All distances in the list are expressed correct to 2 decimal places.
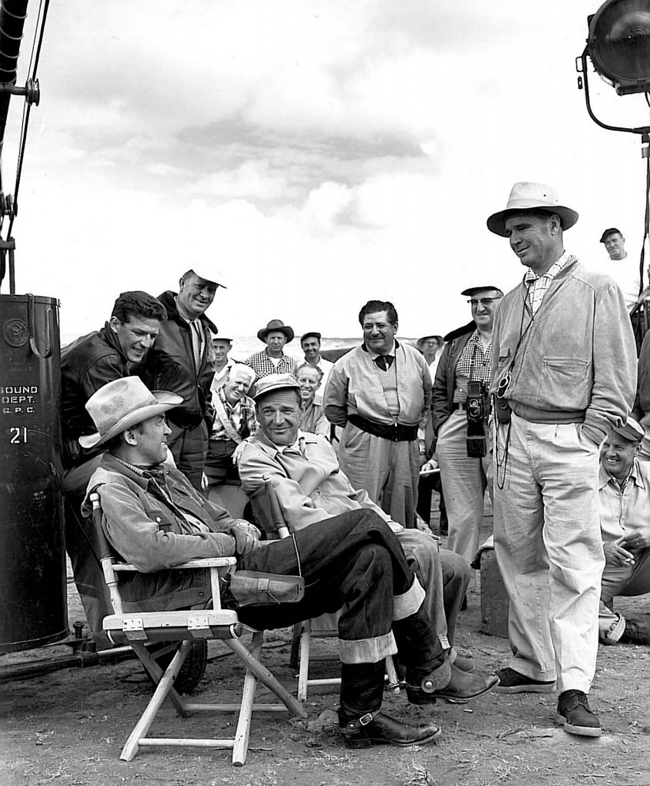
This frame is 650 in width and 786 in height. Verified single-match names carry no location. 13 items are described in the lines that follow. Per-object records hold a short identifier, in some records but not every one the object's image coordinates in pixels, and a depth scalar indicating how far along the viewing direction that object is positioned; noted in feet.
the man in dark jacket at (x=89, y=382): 13.75
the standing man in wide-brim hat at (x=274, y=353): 29.35
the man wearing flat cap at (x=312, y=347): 32.37
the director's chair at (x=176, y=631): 11.30
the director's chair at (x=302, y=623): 13.56
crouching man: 16.89
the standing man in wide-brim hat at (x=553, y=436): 12.99
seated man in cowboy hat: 11.48
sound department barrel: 12.88
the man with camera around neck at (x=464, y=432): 20.71
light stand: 20.24
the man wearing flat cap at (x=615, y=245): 27.84
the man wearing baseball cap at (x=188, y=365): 17.30
